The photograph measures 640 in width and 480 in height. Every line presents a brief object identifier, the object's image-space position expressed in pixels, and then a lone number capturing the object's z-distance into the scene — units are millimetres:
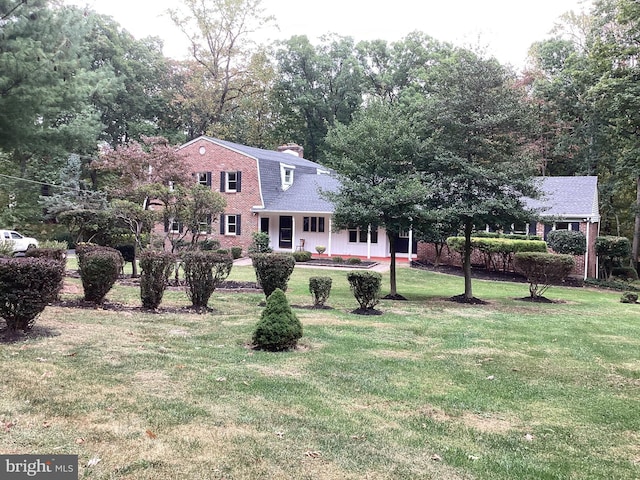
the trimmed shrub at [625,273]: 23438
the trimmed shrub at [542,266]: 14250
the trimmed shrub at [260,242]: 24867
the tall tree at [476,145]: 13000
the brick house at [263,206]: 26797
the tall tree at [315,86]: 39750
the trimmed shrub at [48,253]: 11789
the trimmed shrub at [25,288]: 6168
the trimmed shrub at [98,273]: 9516
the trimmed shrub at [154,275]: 9250
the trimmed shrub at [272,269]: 10914
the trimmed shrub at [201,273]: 9594
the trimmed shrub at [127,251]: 18766
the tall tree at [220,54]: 36250
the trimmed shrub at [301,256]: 23750
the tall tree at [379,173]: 13133
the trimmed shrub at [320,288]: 10953
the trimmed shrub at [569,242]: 21125
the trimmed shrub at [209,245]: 23755
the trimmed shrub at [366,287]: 10453
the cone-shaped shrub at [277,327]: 6712
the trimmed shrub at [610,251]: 22031
